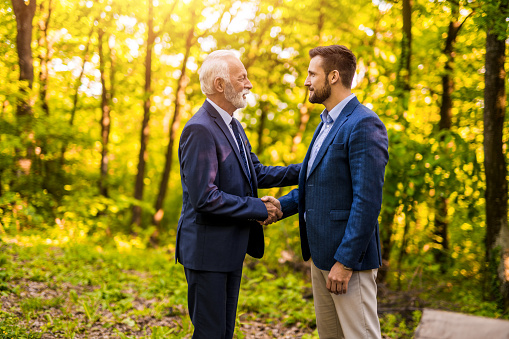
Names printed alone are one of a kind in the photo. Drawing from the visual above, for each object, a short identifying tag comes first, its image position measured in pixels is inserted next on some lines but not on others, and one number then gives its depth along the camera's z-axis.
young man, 2.07
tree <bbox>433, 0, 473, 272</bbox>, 5.69
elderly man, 2.30
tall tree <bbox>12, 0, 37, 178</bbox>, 6.10
